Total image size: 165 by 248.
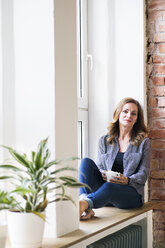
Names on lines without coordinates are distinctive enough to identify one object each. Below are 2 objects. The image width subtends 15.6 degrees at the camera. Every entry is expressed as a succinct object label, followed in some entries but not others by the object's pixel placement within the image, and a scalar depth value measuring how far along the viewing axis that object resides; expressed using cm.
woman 437
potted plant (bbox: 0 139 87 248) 330
